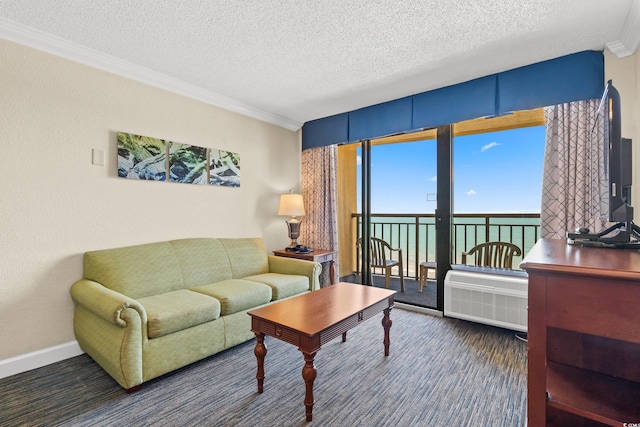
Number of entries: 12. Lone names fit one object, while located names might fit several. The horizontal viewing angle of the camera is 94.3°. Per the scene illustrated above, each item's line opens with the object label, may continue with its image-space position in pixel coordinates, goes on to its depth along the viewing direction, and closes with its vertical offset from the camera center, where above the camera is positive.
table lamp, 3.94 +0.03
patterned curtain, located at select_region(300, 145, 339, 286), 4.14 +0.17
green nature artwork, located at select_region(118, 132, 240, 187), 2.71 +0.51
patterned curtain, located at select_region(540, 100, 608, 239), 2.41 +0.36
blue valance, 2.46 +1.13
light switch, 2.52 +0.47
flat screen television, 1.25 +0.15
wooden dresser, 0.84 -0.34
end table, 3.66 -0.56
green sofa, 1.91 -0.70
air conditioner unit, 2.75 -0.85
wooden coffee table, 1.67 -0.68
